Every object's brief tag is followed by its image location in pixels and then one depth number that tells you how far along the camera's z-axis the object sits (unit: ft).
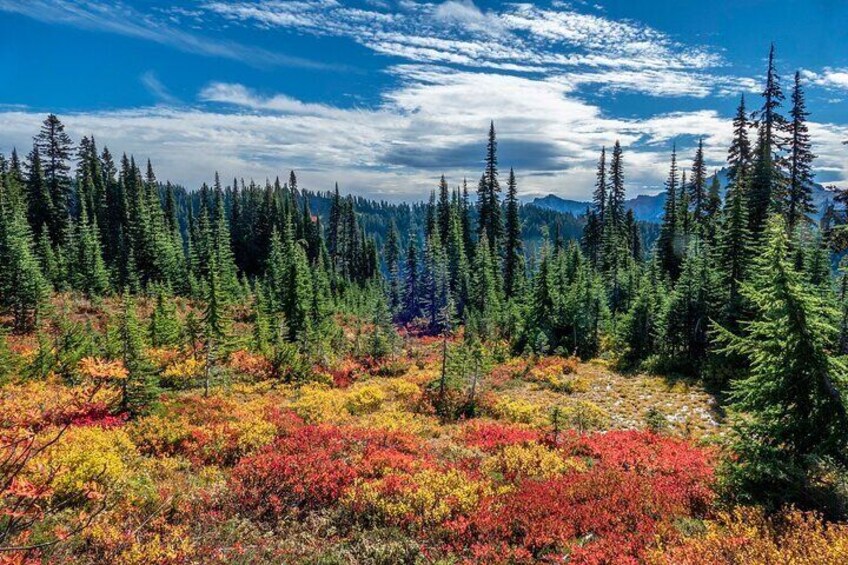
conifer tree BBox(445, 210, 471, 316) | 191.93
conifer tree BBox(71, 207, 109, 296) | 166.71
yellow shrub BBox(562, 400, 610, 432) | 67.08
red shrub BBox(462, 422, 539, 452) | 55.11
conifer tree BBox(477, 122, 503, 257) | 186.80
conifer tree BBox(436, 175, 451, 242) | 253.03
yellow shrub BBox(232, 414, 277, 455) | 51.67
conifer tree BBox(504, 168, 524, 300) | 182.63
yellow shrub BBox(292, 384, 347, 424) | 67.15
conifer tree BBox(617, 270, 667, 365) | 99.86
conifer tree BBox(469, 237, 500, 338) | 157.62
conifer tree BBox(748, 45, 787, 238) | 100.12
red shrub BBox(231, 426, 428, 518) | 39.55
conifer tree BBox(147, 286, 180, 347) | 110.93
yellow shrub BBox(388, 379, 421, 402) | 81.82
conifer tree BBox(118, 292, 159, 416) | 57.41
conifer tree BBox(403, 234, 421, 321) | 234.79
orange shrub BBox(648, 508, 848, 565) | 23.72
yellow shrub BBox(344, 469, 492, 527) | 36.45
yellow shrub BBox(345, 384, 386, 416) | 74.23
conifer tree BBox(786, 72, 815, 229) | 102.01
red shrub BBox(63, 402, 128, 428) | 54.50
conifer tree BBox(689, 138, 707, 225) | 167.74
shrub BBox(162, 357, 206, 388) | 85.10
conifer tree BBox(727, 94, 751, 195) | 129.59
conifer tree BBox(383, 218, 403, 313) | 260.62
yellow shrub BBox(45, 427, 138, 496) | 38.34
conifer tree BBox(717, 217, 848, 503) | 30.40
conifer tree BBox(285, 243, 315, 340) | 119.70
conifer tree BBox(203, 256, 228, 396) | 99.09
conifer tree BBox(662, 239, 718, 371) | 91.15
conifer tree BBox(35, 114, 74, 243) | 202.59
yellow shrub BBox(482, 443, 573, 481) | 45.75
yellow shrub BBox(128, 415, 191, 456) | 50.55
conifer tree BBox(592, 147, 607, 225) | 192.24
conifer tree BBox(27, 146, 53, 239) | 201.46
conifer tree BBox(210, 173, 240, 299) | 185.59
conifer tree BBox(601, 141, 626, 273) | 173.17
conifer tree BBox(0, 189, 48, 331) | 122.72
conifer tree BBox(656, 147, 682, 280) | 164.04
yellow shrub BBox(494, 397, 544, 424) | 70.70
